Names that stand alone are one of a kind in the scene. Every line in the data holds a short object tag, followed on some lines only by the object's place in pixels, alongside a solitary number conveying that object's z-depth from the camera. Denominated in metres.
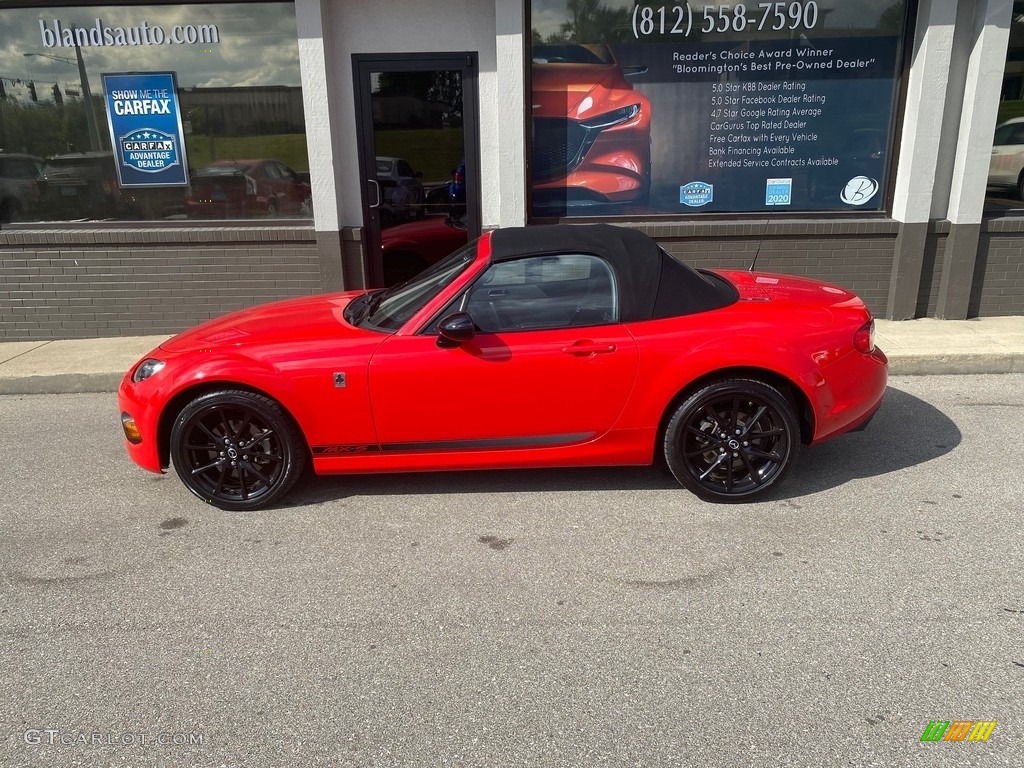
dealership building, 7.84
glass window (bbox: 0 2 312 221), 8.01
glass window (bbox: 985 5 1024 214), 7.66
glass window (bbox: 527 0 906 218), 7.85
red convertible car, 4.26
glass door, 8.05
